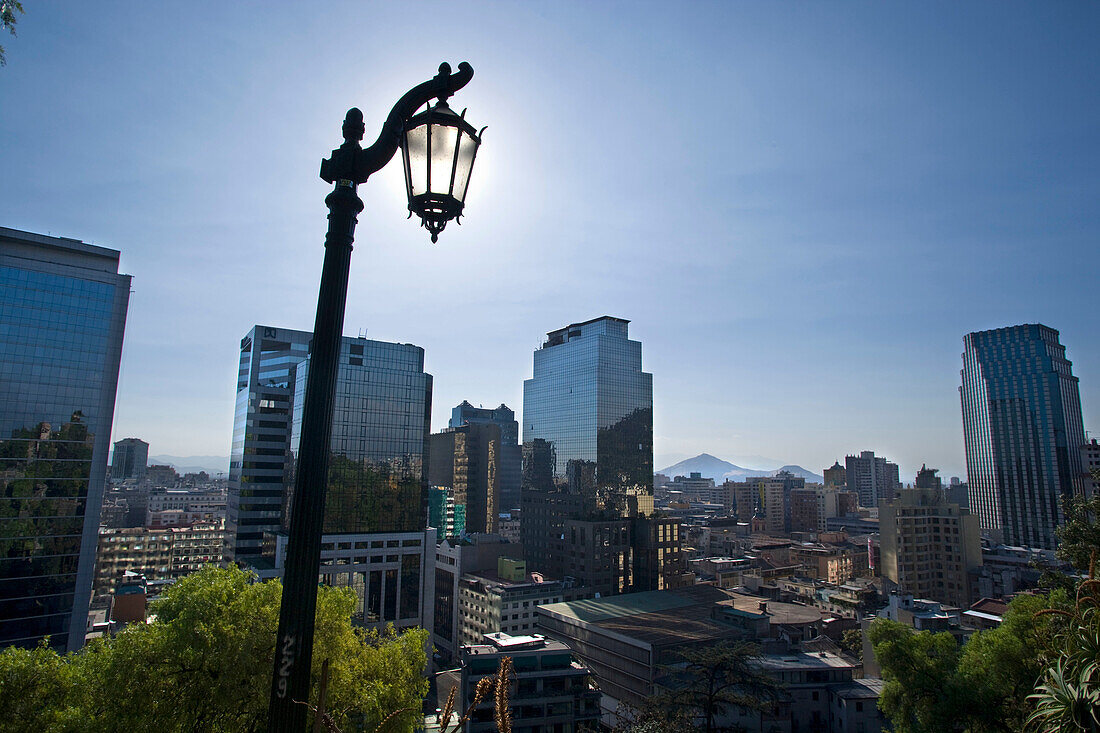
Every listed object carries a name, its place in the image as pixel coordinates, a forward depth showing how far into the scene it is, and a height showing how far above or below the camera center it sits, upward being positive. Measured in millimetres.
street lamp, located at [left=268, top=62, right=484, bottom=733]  4602 +1712
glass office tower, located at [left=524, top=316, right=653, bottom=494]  121250 +13810
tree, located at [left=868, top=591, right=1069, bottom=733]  23109 -8090
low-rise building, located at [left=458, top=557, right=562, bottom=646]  75562 -17003
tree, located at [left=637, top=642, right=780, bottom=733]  29469 -11151
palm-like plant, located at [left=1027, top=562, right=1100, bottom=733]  7383 -2596
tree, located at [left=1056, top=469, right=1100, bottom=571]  24375 -2018
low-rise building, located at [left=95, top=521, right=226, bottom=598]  114888 -17712
